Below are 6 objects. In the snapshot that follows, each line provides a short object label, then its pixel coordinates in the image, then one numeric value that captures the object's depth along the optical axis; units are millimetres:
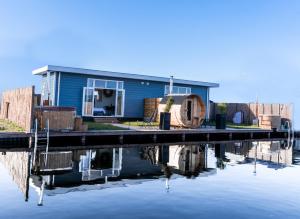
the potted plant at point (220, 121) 15544
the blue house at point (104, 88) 15866
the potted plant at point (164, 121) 13518
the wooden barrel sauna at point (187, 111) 15319
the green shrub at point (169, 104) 15866
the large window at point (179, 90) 19751
